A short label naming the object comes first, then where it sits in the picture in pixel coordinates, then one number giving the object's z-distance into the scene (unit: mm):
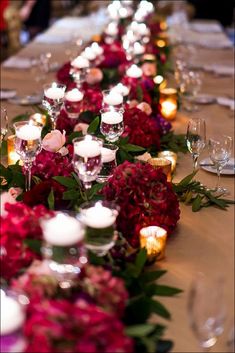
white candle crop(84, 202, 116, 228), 1311
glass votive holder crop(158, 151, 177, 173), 2223
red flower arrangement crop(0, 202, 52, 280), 1255
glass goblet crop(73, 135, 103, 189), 1639
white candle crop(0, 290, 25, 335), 1051
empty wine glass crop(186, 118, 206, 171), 2068
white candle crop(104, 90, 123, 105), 2340
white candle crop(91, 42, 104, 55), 3373
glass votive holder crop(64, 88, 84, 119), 2498
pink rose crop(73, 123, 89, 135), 2283
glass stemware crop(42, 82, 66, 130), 2359
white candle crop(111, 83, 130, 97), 2615
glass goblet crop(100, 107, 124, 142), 2088
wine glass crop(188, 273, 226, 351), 1101
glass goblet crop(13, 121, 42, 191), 1798
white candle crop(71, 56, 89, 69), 2933
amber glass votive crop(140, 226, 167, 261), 1567
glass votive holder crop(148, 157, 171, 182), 2002
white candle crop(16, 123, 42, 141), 1805
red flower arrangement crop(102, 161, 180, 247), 1625
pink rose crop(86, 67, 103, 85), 3150
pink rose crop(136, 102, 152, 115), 2486
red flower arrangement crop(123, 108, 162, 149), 2250
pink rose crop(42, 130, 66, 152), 1888
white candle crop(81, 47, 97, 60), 3171
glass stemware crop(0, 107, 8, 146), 2268
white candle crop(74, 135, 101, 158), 1636
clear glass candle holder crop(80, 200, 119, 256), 1311
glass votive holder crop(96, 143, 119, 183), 1849
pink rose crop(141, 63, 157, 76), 3285
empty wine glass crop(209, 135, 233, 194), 2002
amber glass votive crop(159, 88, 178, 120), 2932
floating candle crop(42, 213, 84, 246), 1161
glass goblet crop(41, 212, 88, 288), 1164
